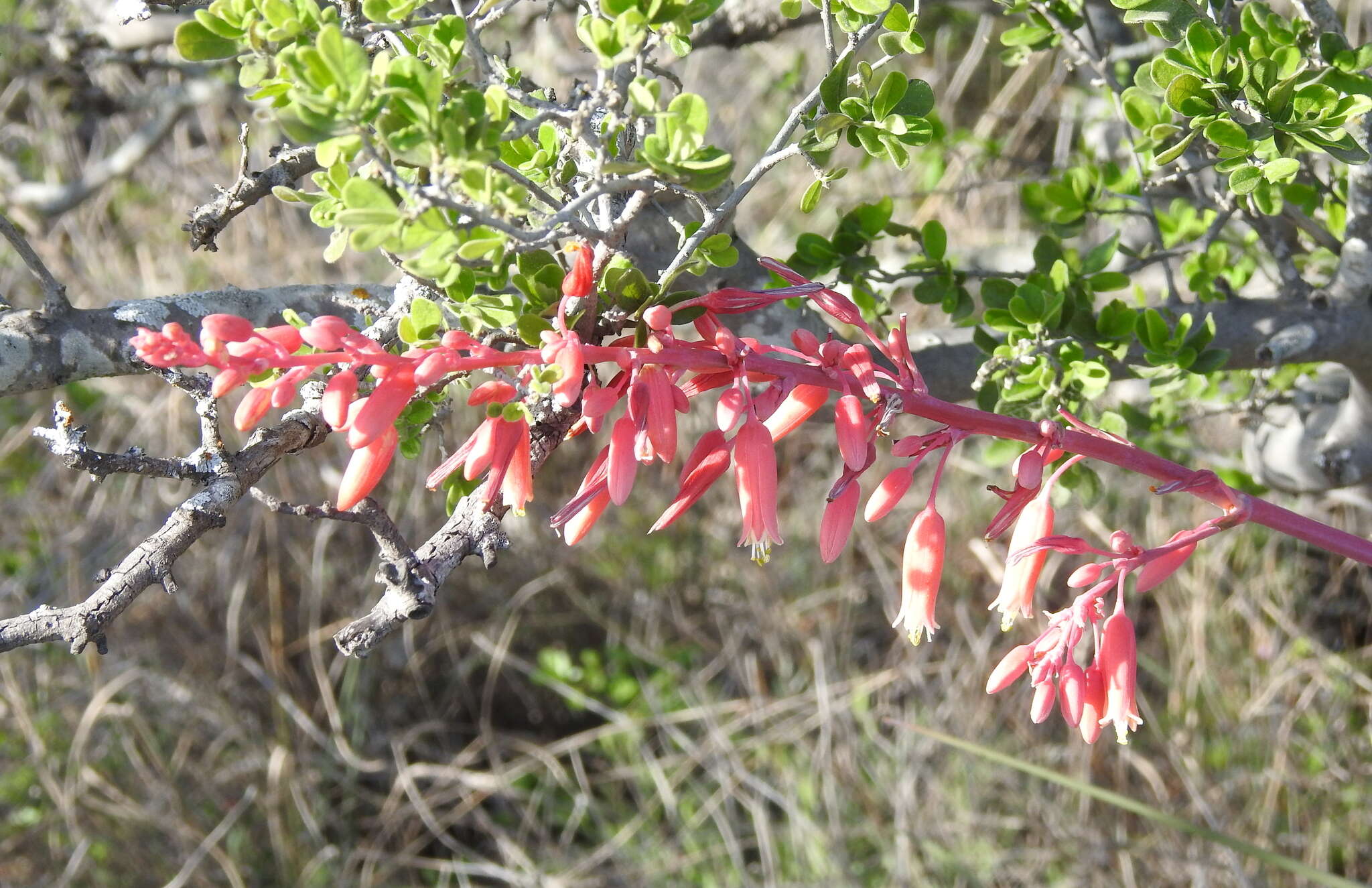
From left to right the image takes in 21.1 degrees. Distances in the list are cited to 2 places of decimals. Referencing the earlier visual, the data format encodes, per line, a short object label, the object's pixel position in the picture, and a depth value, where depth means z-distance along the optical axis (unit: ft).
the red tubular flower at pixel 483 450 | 2.52
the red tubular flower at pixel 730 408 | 2.52
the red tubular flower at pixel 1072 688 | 2.67
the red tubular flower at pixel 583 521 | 2.61
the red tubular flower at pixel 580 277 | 2.48
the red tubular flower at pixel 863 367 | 2.53
